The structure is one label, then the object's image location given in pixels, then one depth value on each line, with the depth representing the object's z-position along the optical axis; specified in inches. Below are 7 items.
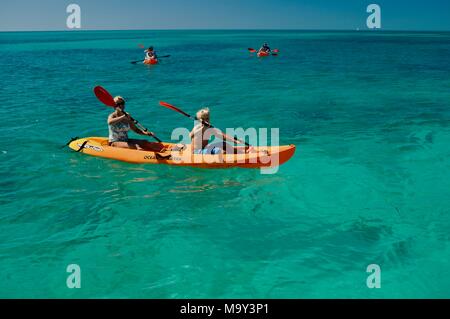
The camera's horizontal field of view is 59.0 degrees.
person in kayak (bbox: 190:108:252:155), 351.3
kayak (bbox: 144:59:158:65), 1266.0
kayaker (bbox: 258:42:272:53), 1594.7
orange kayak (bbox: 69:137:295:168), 367.2
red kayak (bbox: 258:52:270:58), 1595.7
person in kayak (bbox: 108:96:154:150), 382.4
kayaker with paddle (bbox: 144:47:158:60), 1253.6
